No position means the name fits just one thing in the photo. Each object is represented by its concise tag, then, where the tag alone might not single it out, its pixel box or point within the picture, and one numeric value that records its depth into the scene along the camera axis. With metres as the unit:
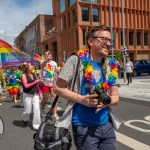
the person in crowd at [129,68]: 18.04
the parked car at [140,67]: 27.89
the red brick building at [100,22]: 43.47
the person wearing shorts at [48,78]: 7.84
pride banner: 10.19
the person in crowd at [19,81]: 12.91
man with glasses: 2.62
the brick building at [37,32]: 65.06
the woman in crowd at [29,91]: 6.95
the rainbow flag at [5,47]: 9.82
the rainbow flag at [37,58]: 11.30
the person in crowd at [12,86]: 12.79
